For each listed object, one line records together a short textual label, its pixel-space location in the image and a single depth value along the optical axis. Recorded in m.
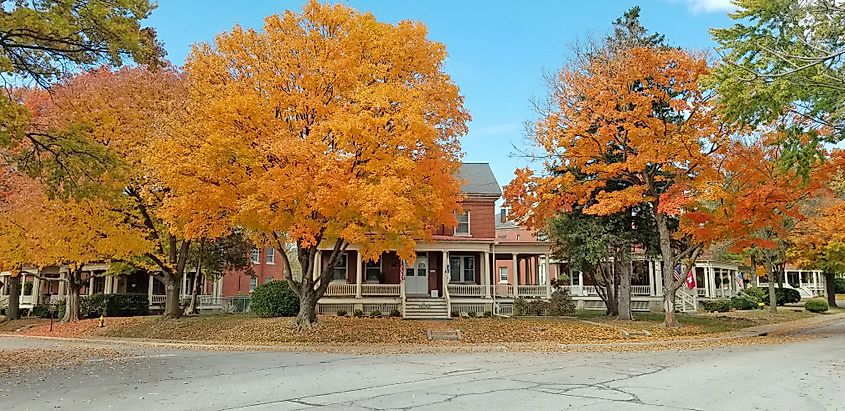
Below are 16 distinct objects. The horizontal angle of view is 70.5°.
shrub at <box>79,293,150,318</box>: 31.91
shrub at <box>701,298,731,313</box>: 35.59
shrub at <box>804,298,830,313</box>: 36.59
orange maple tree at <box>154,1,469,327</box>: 16.72
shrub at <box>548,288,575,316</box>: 29.84
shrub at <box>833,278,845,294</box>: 60.34
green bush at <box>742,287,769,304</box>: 43.81
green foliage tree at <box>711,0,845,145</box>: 14.48
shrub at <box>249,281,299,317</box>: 25.75
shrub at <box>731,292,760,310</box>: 37.72
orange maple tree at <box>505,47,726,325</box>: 21.22
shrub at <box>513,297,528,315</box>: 30.02
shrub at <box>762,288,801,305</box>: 43.72
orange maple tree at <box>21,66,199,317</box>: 19.27
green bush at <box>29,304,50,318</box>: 35.75
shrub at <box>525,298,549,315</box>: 29.98
